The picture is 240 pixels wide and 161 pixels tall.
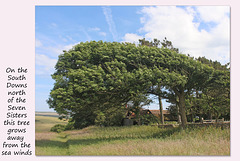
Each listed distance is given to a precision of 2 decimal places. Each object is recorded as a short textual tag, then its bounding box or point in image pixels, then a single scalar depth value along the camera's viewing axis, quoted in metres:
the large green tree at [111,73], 12.82
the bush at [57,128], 34.91
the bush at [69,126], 36.97
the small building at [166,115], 42.20
